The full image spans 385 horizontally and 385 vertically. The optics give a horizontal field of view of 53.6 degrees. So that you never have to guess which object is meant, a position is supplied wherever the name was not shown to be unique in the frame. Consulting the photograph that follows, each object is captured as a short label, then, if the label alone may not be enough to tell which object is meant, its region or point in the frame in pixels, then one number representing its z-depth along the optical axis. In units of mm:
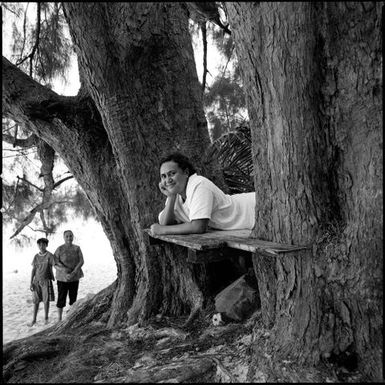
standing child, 5885
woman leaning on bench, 2488
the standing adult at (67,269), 5680
